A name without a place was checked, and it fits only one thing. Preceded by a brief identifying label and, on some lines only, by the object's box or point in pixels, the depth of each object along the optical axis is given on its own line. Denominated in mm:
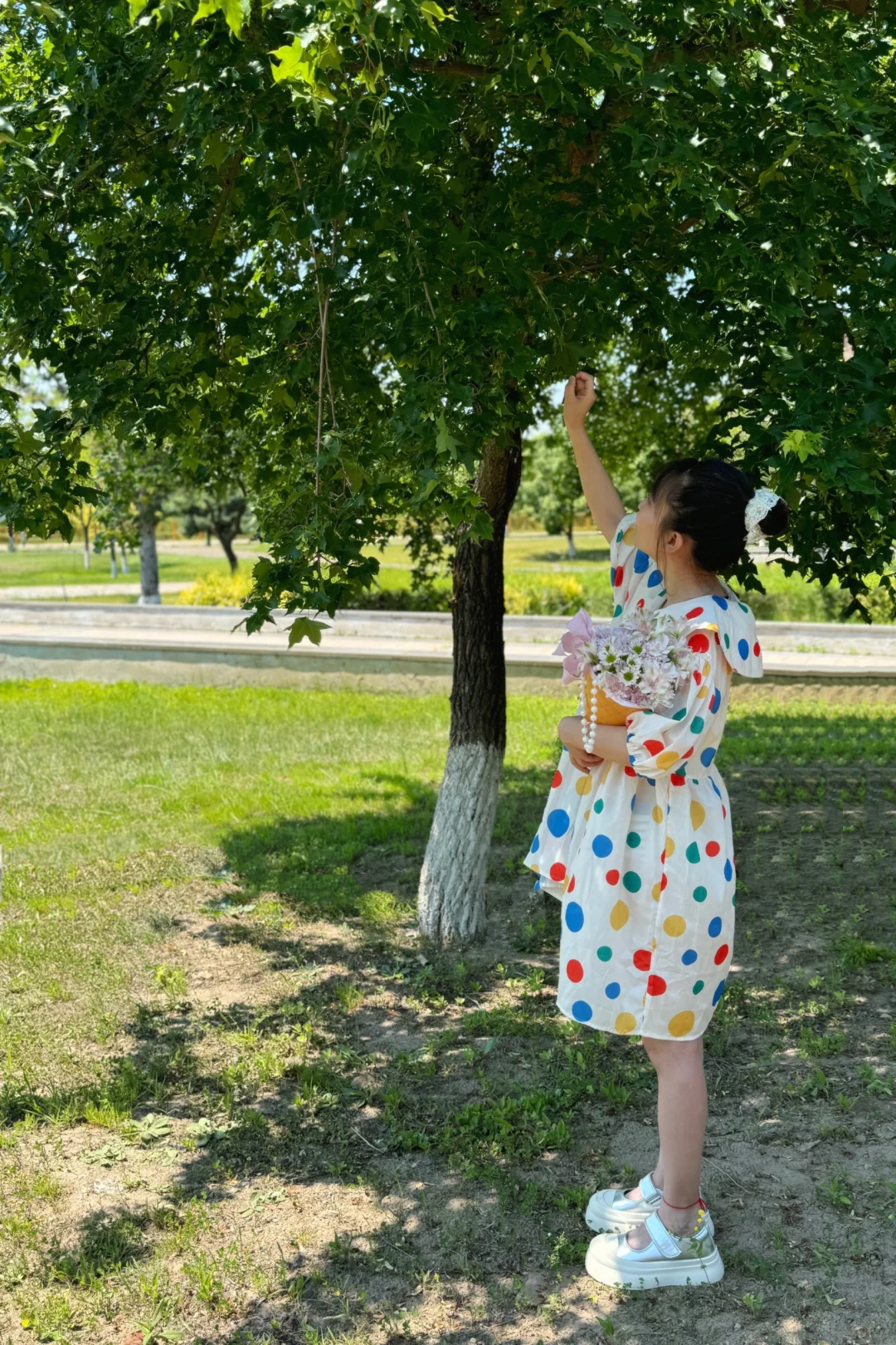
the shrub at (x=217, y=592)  19875
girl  2596
